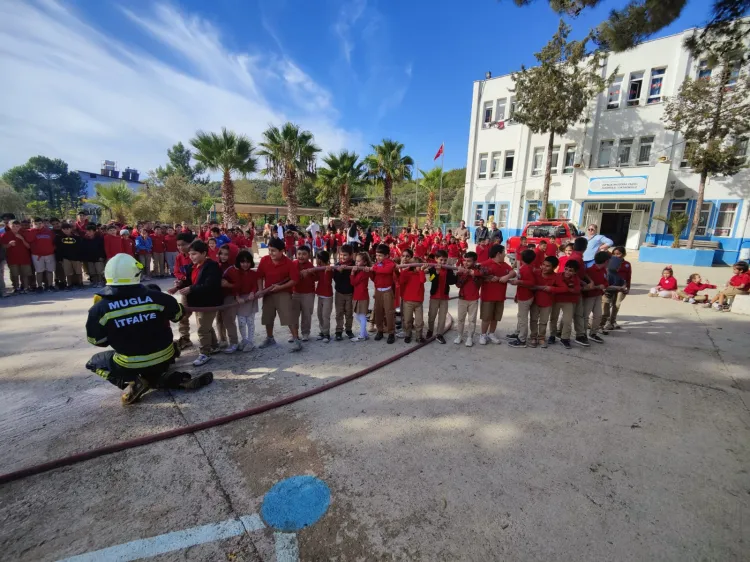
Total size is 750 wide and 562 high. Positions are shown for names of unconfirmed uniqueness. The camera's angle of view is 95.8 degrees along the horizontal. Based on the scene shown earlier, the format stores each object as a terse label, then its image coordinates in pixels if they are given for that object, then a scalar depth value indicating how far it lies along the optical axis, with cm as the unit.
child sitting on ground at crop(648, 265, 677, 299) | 915
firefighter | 314
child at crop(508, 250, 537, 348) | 532
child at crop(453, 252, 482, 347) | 532
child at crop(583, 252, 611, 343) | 567
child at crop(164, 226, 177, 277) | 1091
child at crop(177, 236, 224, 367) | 440
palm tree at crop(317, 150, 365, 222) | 2270
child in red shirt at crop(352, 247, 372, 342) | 543
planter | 1627
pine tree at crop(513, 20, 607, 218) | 1858
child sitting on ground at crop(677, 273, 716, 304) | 877
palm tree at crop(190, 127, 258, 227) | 1798
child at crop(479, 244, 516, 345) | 531
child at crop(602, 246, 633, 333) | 621
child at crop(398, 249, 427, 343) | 538
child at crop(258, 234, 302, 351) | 511
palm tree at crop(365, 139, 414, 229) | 2269
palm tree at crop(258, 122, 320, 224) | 2020
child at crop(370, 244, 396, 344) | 541
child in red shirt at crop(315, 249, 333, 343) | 553
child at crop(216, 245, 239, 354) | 486
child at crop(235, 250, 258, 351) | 489
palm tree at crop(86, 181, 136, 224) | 2450
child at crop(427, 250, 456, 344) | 534
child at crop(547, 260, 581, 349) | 534
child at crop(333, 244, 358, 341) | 553
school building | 1858
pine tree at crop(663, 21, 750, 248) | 1537
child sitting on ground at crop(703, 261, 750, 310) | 788
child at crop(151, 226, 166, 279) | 1084
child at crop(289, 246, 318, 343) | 530
